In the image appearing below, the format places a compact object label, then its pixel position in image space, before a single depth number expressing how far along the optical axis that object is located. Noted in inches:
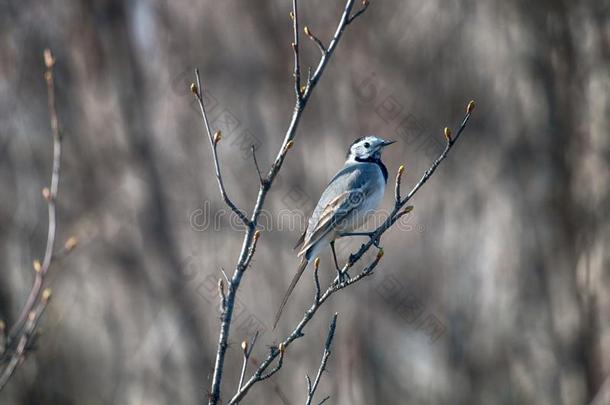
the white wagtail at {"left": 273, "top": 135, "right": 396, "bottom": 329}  432.8
